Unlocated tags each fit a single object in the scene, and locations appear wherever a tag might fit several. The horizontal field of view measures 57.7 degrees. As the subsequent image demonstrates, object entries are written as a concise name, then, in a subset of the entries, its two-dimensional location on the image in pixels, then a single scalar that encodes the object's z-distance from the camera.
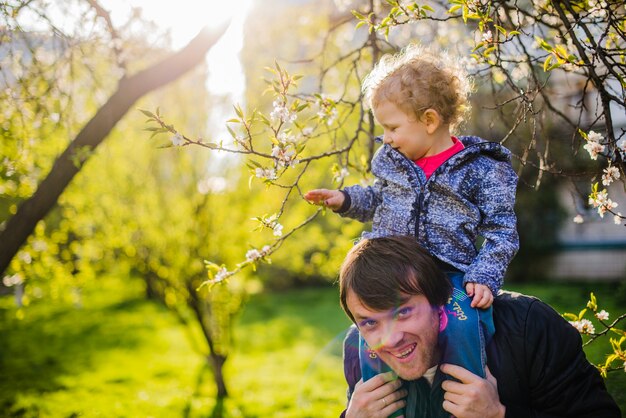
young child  2.06
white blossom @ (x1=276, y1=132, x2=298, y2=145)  2.40
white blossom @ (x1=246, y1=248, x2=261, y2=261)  2.85
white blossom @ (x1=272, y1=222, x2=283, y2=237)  2.59
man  1.91
